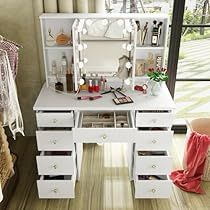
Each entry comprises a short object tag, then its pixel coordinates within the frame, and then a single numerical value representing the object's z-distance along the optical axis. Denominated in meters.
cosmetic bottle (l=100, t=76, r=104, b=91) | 2.56
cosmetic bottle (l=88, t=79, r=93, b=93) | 2.50
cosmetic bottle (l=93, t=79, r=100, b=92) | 2.51
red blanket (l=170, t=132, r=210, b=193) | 2.53
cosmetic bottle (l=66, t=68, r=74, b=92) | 2.49
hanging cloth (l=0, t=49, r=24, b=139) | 2.11
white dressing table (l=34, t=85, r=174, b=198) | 2.26
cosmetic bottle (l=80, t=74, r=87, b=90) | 2.54
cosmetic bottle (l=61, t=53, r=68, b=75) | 2.60
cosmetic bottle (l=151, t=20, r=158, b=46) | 2.53
